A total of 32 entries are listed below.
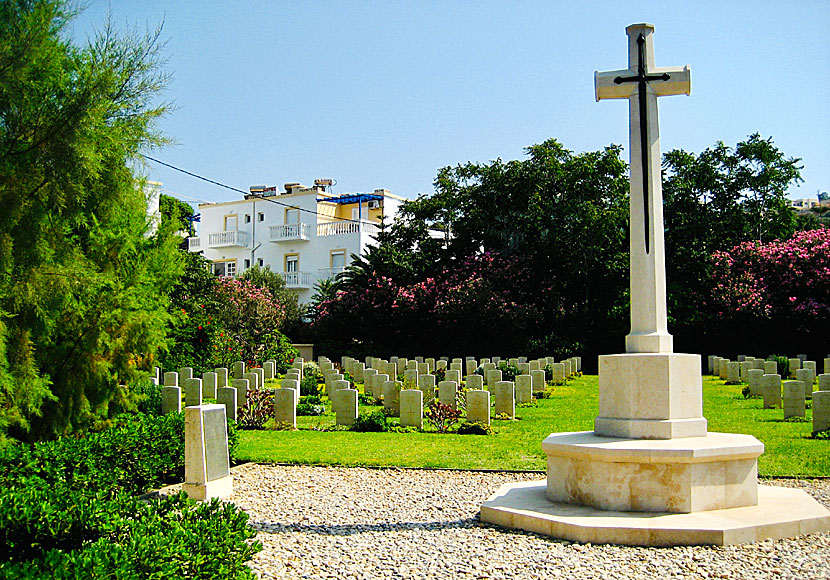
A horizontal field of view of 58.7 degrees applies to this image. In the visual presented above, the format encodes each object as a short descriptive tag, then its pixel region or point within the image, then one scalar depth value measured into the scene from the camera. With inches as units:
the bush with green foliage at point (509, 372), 904.3
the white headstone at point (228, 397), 550.6
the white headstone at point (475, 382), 661.9
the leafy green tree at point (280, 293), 1512.1
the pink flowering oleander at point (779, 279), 1138.0
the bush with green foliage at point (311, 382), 773.9
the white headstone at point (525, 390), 721.0
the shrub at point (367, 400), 692.7
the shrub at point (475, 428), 516.1
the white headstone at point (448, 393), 603.5
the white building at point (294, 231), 1731.1
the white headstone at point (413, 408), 544.4
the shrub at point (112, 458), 263.6
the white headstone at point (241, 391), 599.8
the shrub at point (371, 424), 543.2
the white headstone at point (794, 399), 562.6
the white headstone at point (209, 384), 708.0
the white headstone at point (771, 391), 645.3
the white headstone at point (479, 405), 537.0
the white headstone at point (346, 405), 551.2
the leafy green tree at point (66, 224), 306.8
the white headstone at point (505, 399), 597.6
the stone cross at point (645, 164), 289.0
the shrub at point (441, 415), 552.7
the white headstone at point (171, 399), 565.0
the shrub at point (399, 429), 539.5
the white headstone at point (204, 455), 313.7
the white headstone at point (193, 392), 642.2
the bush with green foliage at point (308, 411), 647.8
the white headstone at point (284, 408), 550.0
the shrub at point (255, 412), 563.2
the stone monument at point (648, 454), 241.1
